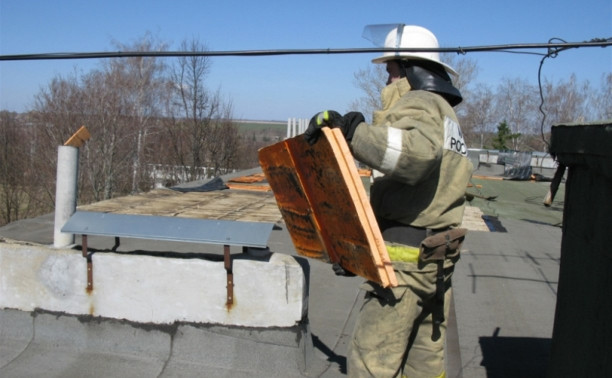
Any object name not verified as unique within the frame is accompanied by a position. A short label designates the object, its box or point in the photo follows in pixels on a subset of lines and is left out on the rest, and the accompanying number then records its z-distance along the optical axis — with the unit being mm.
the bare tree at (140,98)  34938
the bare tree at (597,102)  29111
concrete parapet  3912
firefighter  2578
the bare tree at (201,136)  31781
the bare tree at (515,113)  58625
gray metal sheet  3947
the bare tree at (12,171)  30328
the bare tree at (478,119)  52438
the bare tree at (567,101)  42288
